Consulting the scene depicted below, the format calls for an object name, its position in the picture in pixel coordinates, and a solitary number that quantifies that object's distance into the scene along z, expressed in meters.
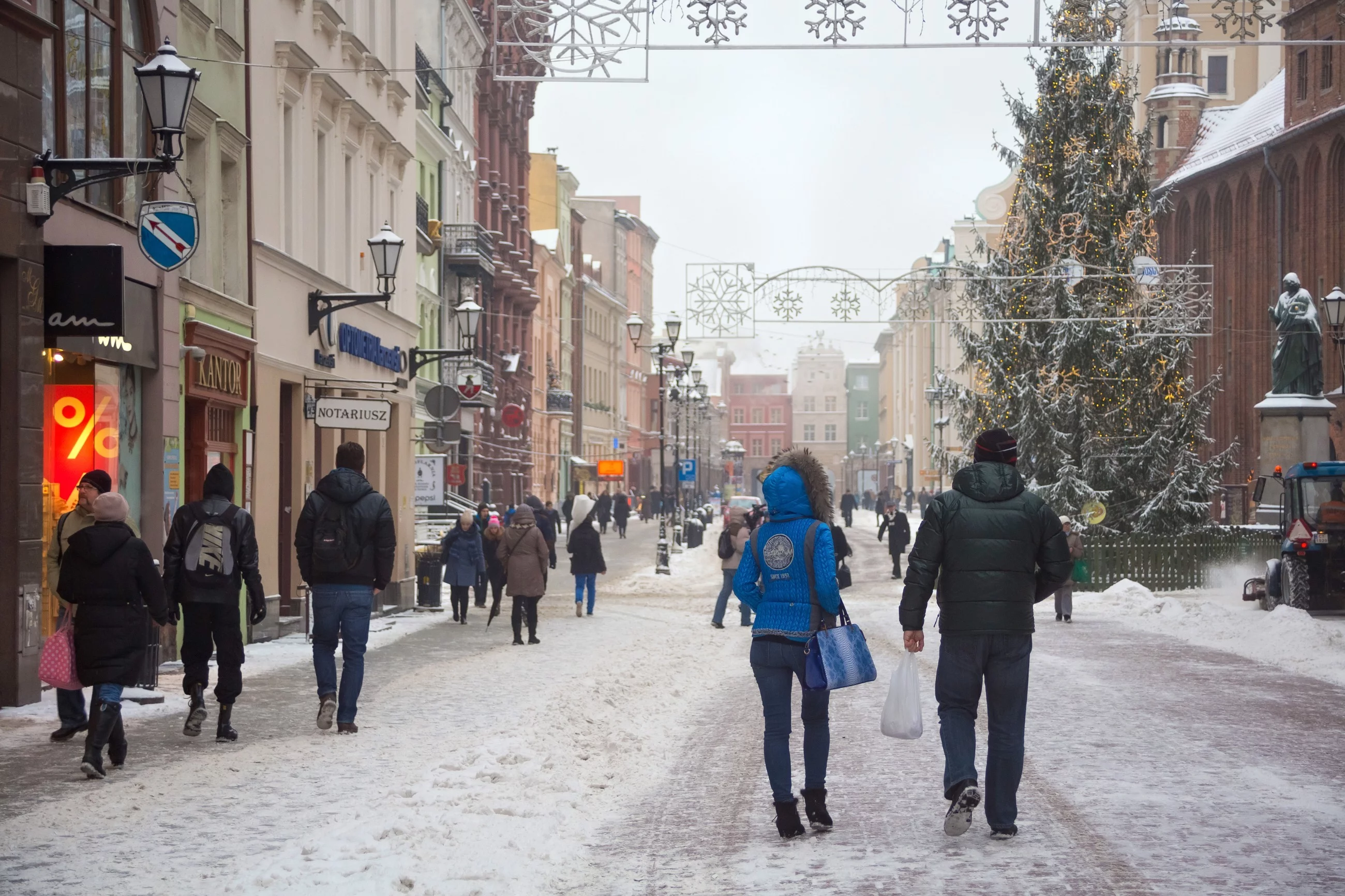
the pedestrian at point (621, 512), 62.88
